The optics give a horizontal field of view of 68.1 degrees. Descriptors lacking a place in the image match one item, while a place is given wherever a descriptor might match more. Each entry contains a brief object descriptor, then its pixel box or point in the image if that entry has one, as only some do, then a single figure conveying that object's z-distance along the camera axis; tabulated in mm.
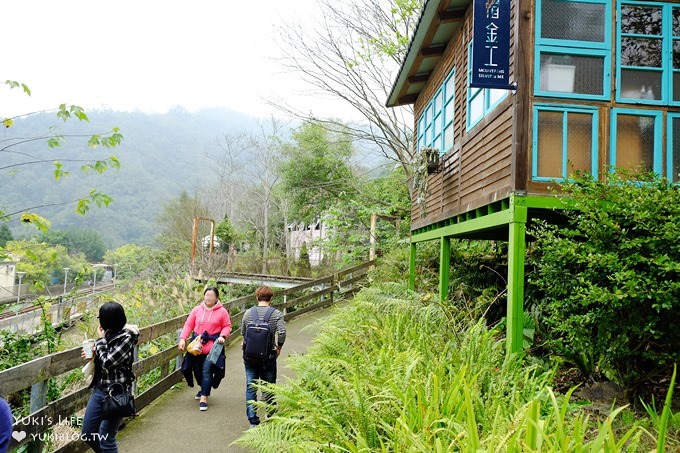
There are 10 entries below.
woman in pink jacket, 6223
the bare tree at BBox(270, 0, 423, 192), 17688
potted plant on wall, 9688
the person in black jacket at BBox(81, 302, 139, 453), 3834
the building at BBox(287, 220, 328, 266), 41125
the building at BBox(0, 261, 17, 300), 38141
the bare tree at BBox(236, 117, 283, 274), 40031
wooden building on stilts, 5750
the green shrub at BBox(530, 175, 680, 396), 4309
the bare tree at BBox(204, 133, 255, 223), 48156
